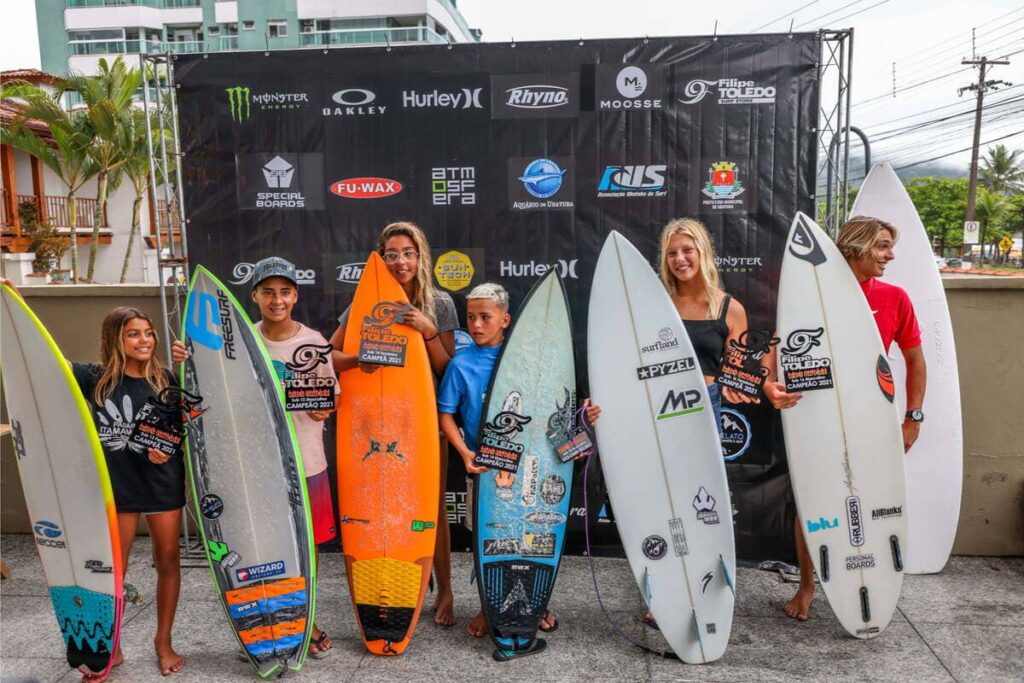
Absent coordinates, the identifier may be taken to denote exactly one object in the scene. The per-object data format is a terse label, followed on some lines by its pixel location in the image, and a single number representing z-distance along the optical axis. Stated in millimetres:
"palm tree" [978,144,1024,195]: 55500
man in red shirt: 2971
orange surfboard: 2900
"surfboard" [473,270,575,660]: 2824
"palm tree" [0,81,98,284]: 11914
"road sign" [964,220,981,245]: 20531
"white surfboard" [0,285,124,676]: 2623
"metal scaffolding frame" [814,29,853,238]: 3291
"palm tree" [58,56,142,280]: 12461
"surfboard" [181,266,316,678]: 2736
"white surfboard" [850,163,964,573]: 3451
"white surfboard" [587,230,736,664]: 2809
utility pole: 25098
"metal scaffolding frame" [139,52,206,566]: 3430
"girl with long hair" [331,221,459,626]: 2898
